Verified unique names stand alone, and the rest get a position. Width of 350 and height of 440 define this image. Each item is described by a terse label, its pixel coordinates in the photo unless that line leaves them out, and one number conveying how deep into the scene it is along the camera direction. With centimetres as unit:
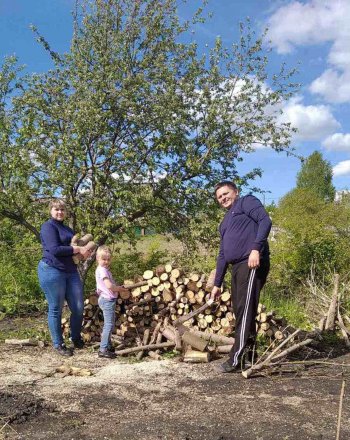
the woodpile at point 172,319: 588
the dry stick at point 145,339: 574
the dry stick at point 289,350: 518
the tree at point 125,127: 767
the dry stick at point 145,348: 577
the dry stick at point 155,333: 608
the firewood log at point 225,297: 618
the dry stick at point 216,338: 584
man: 499
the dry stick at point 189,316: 594
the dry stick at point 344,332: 650
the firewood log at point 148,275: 651
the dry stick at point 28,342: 625
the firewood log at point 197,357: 544
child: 578
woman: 572
